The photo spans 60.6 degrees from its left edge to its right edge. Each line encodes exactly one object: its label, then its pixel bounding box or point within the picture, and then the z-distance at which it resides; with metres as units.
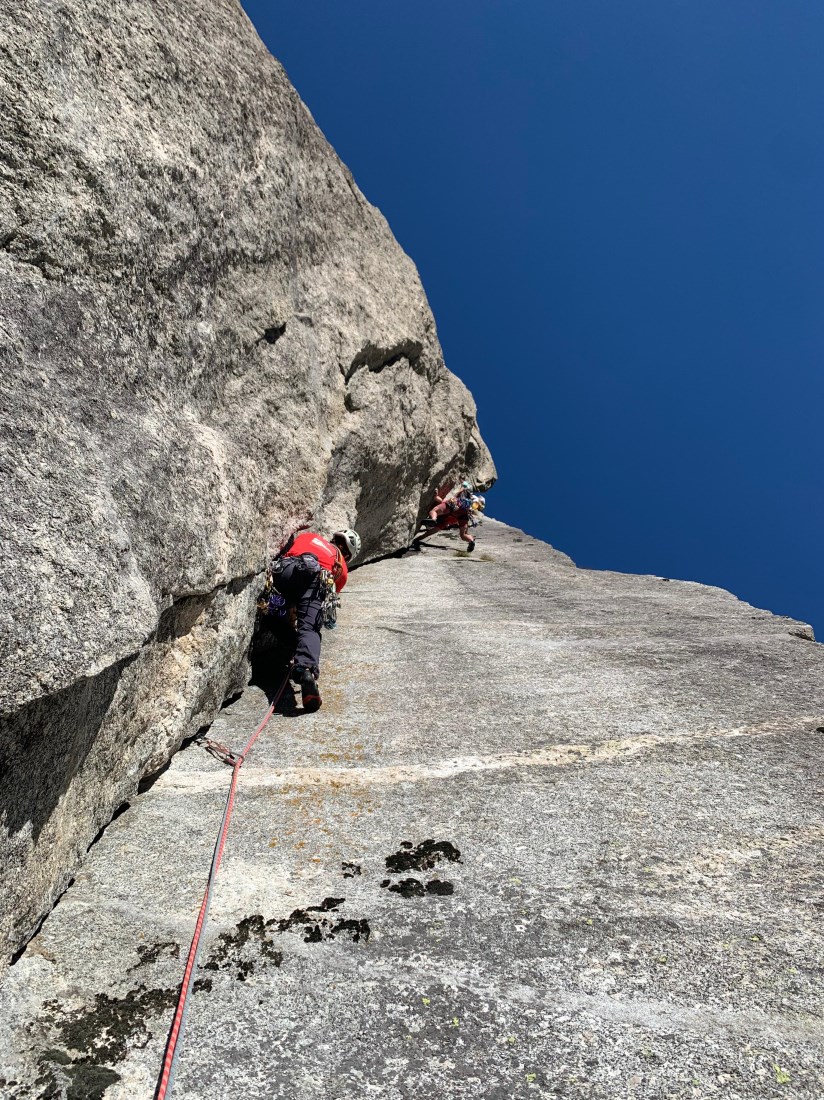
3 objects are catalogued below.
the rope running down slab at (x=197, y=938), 2.89
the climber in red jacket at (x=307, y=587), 6.60
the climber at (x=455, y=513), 17.20
